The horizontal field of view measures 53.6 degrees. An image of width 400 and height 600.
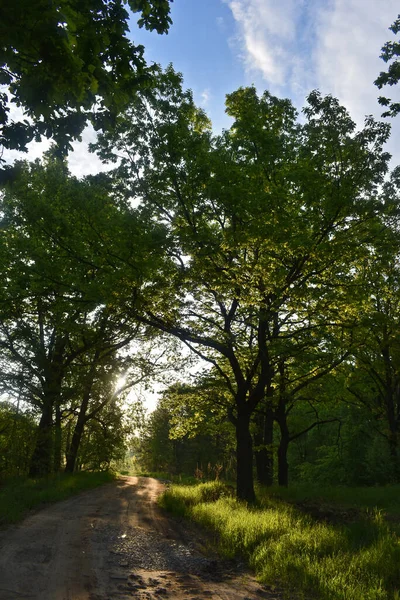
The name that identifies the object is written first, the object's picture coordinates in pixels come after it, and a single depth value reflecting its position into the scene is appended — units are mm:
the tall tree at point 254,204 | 11789
